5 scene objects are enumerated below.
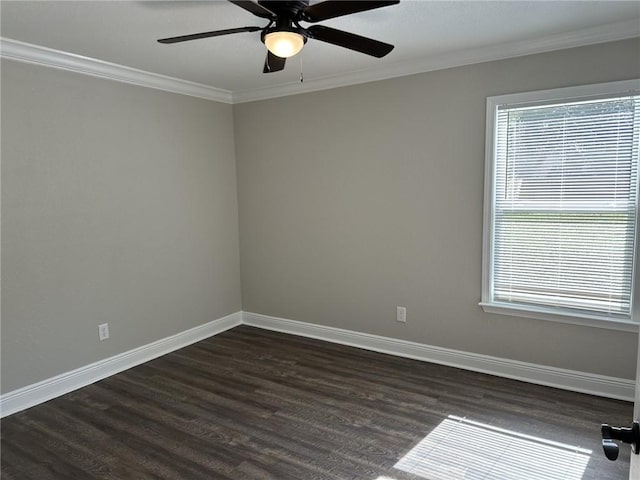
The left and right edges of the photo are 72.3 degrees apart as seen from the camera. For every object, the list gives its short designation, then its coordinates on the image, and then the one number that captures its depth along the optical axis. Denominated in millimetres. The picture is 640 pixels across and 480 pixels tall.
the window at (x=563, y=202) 2850
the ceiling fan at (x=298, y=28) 1864
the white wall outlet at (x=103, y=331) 3512
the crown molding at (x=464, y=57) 2766
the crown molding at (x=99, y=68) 2883
